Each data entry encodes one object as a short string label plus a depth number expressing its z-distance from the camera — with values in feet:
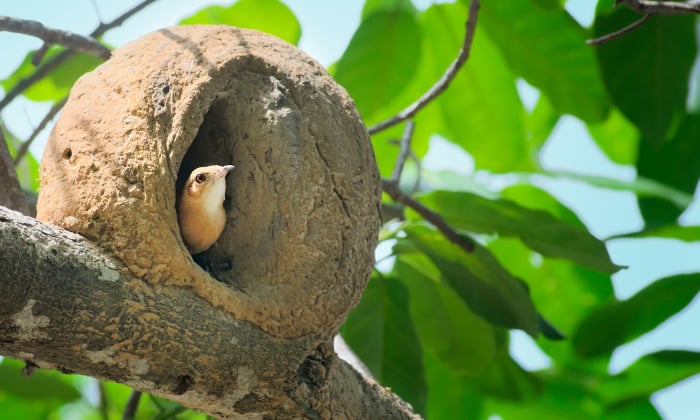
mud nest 17.43
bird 20.57
